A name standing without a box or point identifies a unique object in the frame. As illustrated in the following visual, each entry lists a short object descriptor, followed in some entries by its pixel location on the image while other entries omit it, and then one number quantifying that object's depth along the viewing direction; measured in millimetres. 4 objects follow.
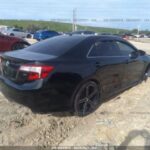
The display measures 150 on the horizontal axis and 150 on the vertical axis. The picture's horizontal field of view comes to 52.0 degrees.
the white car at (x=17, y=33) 21166
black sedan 2591
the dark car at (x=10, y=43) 7724
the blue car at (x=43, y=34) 18558
